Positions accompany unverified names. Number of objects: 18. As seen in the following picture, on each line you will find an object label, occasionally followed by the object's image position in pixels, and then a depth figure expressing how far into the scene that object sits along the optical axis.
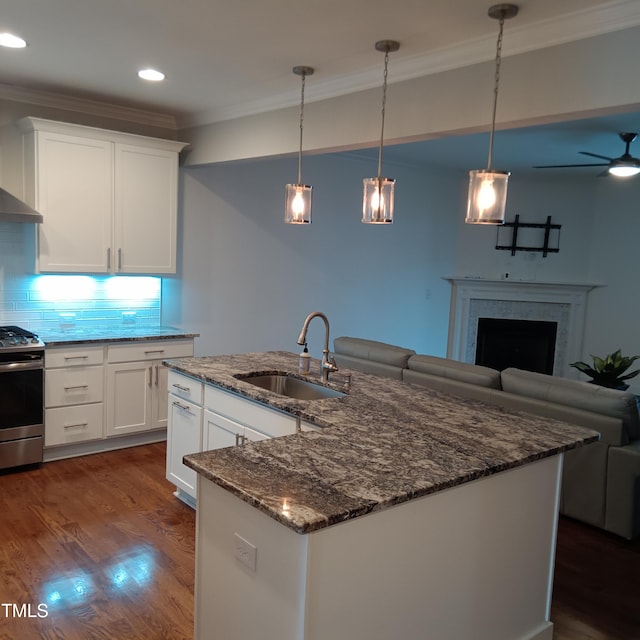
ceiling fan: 4.68
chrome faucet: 3.04
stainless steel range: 3.87
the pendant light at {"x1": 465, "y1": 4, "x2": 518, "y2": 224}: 2.35
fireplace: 7.32
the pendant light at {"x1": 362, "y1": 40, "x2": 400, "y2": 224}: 2.77
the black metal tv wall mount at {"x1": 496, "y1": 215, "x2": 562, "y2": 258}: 7.34
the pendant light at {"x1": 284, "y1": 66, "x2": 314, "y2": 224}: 3.20
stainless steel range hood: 3.85
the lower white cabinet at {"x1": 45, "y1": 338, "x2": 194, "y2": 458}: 4.15
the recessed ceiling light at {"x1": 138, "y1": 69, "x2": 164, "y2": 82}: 3.59
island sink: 3.17
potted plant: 5.09
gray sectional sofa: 3.22
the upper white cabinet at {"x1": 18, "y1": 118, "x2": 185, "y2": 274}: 4.16
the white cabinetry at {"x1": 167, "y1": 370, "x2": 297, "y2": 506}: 2.77
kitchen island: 1.61
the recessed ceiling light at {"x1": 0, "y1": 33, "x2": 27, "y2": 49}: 3.10
